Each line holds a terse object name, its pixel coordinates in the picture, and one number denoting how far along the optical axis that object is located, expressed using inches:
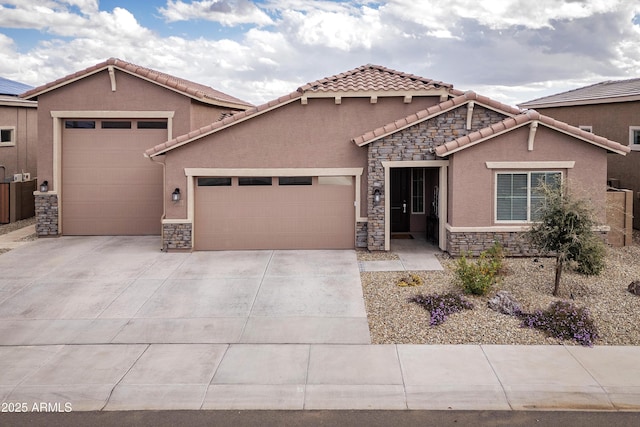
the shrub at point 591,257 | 414.2
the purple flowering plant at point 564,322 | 339.9
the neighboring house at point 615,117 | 709.3
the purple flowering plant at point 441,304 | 368.5
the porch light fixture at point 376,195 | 573.3
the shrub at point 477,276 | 407.5
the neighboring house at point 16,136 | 878.4
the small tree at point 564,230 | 404.2
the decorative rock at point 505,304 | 377.1
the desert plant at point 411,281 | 450.6
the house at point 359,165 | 545.3
